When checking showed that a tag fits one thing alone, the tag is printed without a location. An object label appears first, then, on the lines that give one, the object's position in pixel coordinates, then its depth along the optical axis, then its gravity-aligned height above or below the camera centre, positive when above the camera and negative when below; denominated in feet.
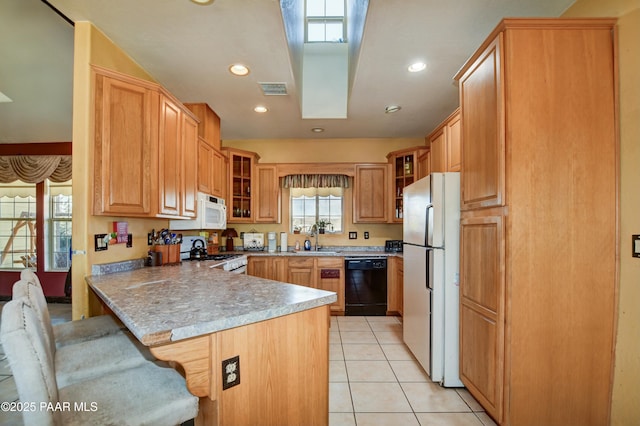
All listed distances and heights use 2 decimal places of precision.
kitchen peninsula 3.34 -1.61
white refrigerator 7.37 -1.52
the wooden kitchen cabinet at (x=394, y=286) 13.01 -3.13
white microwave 10.23 +0.03
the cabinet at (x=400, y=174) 13.92 +2.26
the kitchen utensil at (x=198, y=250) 10.95 -1.25
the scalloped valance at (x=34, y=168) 15.23 +2.72
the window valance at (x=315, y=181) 14.89 +2.00
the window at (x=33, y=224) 15.74 -0.31
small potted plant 15.48 -0.39
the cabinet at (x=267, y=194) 14.79 +1.31
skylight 11.43 +8.05
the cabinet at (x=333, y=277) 13.30 -2.74
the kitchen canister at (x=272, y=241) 14.87 -1.18
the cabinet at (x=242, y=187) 14.25 +1.64
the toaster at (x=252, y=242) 15.10 -1.24
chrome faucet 15.20 -0.78
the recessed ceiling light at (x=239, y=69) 8.41 +4.54
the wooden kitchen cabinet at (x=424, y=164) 12.53 +2.55
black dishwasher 13.19 -2.99
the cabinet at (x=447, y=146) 9.50 +2.68
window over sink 15.83 +0.78
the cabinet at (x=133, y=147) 6.55 +1.80
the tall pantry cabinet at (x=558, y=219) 5.04 +0.01
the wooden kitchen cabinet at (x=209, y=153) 10.90 +2.75
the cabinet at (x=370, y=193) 14.55 +1.35
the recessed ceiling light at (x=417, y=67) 8.20 +4.50
